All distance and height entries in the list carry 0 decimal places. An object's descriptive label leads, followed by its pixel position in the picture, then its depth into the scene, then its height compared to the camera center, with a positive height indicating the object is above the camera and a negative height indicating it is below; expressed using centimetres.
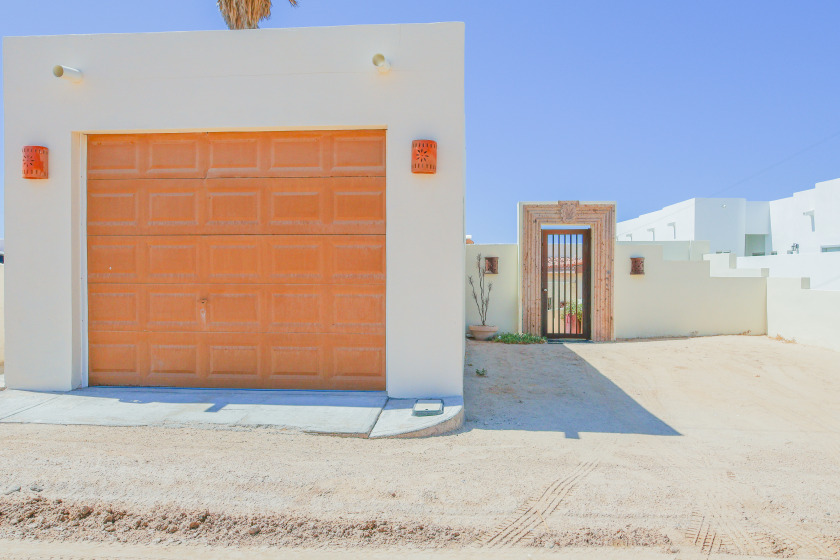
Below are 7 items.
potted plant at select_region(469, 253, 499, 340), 1138 -90
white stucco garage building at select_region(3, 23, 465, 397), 553 +67
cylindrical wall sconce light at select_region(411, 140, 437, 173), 536 +121
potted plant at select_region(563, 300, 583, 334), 1172 -99
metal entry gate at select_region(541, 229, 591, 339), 1168 +11
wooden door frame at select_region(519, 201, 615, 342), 1136 +45
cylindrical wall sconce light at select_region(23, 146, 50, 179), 566 +120
